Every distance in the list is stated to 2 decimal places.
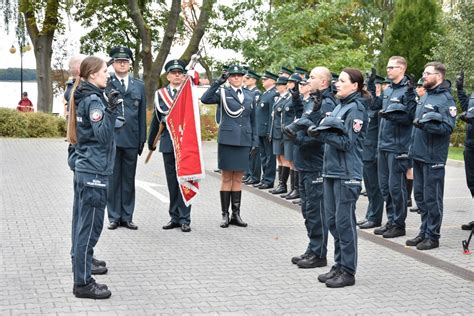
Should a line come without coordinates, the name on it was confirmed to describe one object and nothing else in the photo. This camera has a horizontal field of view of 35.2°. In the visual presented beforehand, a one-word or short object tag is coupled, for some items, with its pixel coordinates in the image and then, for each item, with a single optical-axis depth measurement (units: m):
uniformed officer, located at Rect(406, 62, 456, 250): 8.51
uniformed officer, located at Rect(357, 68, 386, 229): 9.98
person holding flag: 9.37
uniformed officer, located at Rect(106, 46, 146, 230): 9.41
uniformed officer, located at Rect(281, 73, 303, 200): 12.20
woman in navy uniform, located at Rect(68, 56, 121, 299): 6.21
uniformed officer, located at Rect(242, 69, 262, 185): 14.41
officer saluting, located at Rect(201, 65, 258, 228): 9.79
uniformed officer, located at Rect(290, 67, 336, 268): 7.64
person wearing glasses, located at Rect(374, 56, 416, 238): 9.03
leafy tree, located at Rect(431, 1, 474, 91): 22.47
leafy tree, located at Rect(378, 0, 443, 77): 26.05
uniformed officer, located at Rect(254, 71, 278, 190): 14.12
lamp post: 34.03
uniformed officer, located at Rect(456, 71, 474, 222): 9.28
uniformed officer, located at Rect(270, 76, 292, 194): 13.23
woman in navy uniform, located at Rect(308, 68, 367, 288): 6.82
